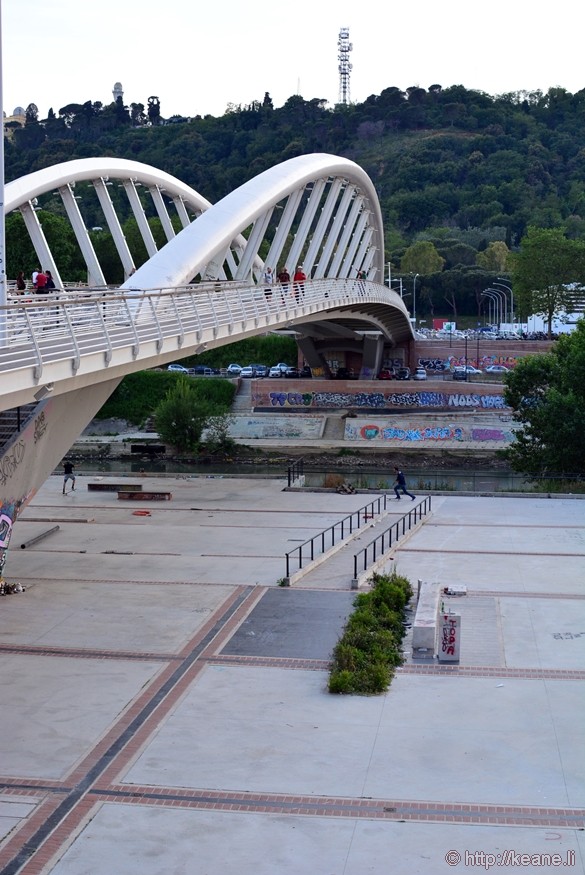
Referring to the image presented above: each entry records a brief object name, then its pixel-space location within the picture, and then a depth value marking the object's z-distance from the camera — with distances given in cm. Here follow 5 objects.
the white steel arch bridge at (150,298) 1894
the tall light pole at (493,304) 10738
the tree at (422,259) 11481
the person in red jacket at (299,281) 3659
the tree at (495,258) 11796
